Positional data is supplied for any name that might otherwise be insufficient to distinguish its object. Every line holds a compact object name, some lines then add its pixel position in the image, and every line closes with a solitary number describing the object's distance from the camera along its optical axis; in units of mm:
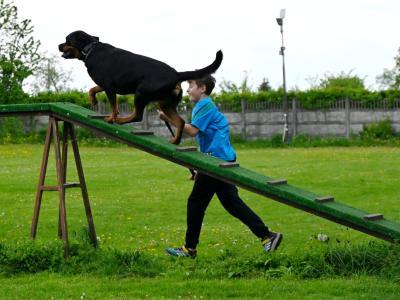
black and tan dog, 7949
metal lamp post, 33875
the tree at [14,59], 33875
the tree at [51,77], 57872
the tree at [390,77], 43869
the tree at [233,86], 51906
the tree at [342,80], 50006
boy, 8531
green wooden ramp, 7473
